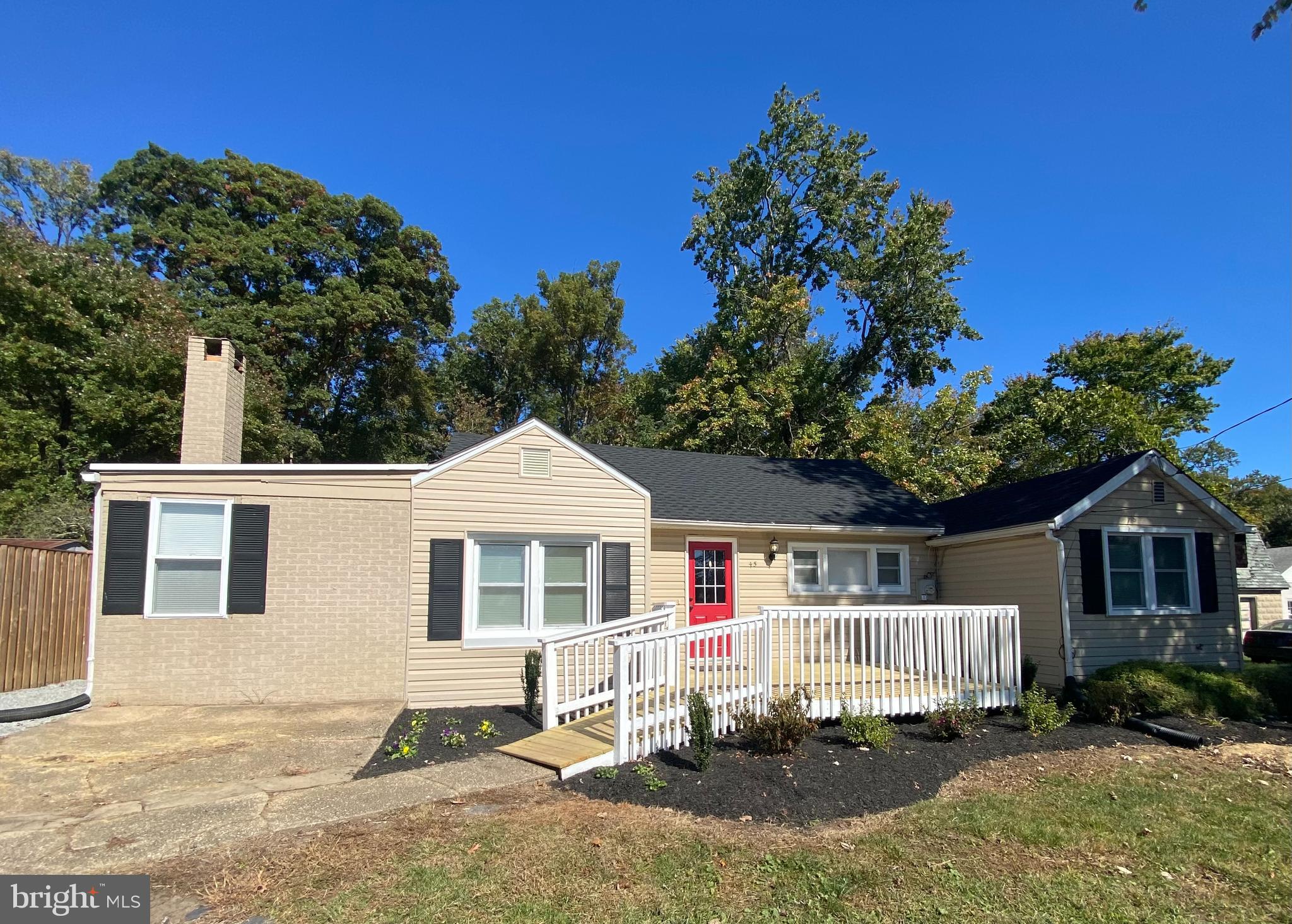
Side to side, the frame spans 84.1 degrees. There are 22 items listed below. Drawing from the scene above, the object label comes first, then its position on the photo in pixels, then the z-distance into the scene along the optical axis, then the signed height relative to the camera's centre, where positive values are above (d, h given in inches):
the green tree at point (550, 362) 1215.6 +306.4
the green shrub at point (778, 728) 277.4 -73.3
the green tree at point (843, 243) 1013.2 +452.4
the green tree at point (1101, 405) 820.0 +181.8
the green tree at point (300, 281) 912.9 +347.7
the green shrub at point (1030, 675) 415.8 -78.6
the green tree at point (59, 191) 1061.1 +516.3
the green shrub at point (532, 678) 354.3 -69.6
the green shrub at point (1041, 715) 333.7 -81.5
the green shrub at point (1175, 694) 365.7 -79.2
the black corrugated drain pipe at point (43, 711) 317.4 -78.5
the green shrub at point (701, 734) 258.7 -70.1
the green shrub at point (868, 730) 295.7 -79.8
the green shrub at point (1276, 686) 388.5 -78.9
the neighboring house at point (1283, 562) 1132.9 -36.5
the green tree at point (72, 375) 665.6 +157.0
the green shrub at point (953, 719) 315.0 -79.6
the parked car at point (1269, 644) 786.8 -115.2
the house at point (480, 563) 356.2 -13.9
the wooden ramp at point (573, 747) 260.7 -80.9
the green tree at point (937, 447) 794.2 +108.6
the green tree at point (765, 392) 936.9 +198.4
